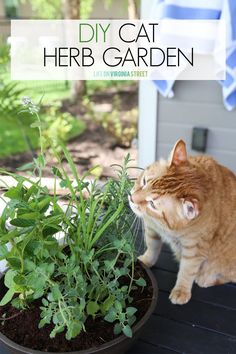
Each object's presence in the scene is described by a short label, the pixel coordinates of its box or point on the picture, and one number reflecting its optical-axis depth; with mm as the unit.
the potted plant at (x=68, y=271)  775
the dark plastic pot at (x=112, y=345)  773
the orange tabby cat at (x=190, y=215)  1006
